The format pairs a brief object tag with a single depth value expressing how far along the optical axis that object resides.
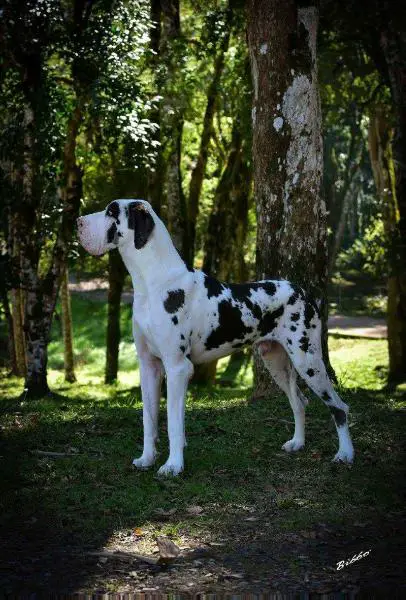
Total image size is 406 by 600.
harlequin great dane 7.62
